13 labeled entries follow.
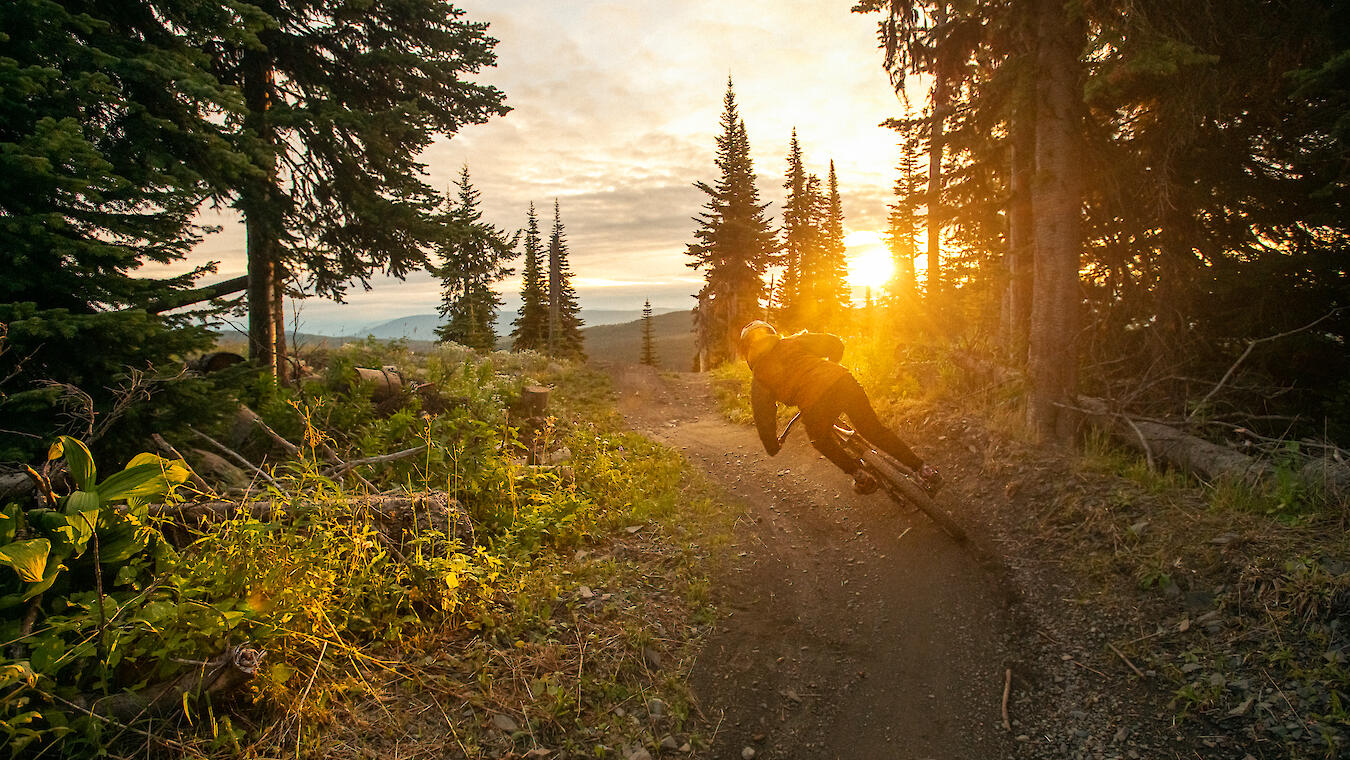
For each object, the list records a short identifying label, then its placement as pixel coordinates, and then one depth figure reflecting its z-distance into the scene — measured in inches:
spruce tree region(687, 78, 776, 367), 1325.0
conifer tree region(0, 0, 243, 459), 212.4
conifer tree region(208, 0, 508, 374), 442.6
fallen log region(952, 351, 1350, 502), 204.4
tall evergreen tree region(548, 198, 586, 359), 1663.4
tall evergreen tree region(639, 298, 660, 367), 2470.5
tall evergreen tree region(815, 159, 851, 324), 1587.1
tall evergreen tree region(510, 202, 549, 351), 1820.9
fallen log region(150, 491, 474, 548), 181.8
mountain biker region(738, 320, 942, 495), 273.0
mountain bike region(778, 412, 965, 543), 266.7
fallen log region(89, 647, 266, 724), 132.6
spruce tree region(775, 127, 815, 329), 1587.1
